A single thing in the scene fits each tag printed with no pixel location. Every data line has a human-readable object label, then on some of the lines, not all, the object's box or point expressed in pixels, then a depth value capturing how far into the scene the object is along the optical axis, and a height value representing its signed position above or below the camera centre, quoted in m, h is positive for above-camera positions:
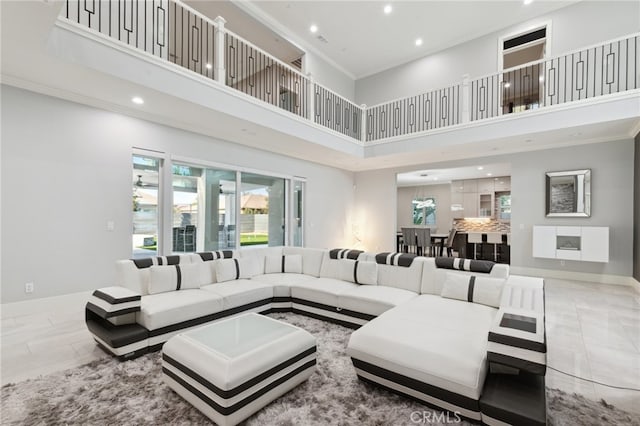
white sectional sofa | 1.73 -0.88
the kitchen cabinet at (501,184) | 9.54 +0.96
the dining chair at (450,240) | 8.70 -0.83
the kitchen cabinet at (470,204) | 10.18 +0.31
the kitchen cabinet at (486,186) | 9.83 +0.92
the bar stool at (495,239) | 7.99 -0.70
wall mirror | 5.86 +0.41
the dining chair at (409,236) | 8.55 -0.69
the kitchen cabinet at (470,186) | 10.19 +0.95
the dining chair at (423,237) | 8.38 -0.69
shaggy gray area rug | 1.81 -1.29
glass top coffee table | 1.72 -0.99
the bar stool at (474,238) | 8.34 -0.71
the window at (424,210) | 12.30 +0.12
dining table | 9.17 -0.91
